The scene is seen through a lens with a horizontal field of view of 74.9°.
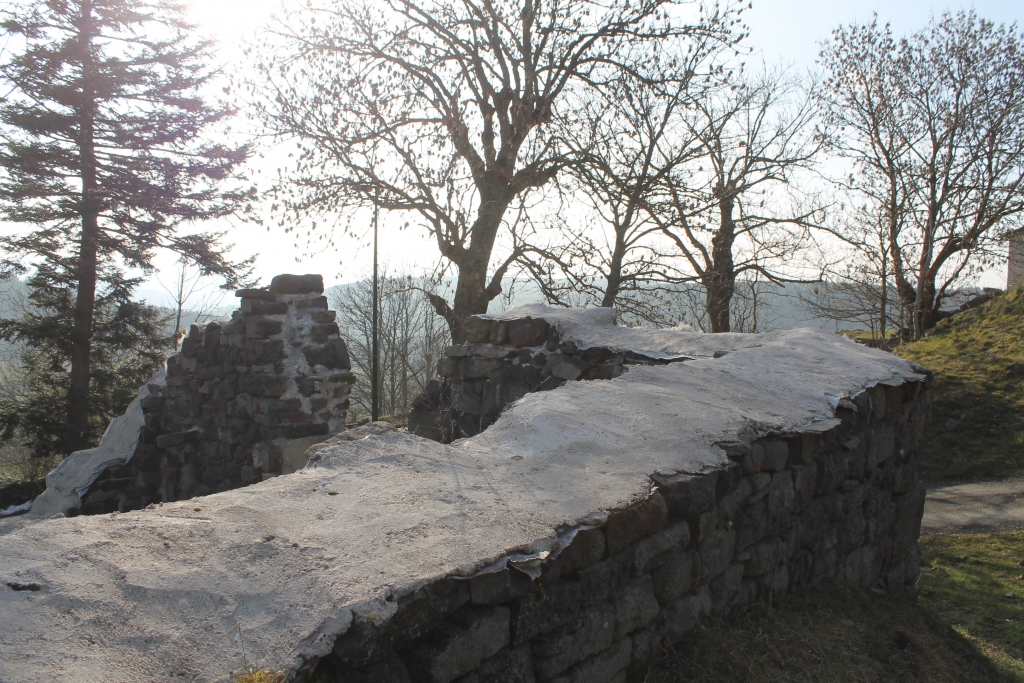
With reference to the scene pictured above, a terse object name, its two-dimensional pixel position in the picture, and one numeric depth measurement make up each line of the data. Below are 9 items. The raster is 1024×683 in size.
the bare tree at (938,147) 14.52
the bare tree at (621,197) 10.95
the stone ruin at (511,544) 1.47
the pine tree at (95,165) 14.88
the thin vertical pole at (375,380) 9.98
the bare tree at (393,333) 21.92
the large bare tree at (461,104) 11.05
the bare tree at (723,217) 10.96
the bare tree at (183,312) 20.75
